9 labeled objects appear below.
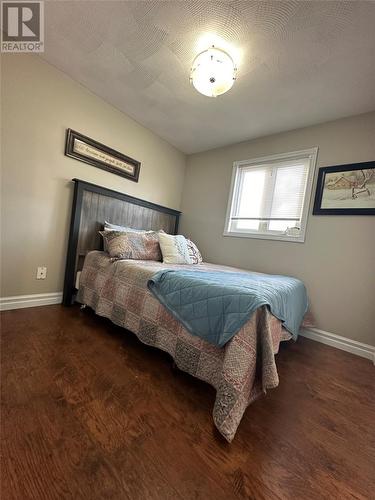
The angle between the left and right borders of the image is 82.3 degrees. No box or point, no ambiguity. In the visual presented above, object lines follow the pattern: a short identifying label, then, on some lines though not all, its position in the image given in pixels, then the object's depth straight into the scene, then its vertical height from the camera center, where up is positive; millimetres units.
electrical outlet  2152 -519
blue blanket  1092 -323
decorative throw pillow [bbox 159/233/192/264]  2322 -125
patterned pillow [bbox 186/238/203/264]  2537 -156
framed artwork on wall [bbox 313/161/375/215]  2105 +725
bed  1006 -519
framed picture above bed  2256 +846
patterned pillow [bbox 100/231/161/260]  2080 -122
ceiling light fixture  1565 +1276
